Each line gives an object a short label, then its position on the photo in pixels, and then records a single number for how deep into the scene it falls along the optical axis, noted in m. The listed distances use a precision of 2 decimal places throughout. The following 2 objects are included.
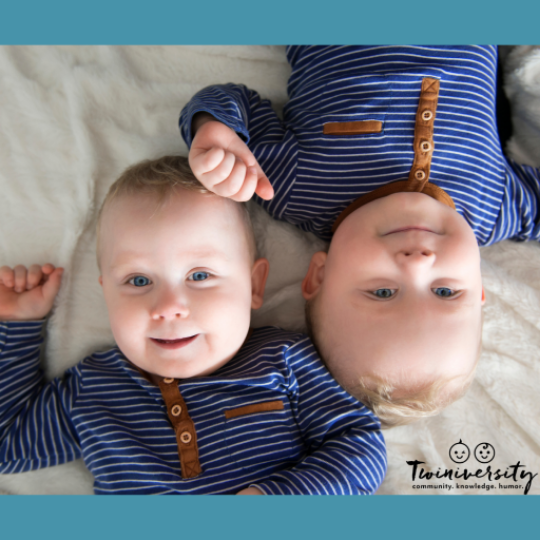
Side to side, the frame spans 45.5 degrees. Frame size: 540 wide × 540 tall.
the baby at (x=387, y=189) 0.45
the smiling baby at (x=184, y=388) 0.46
